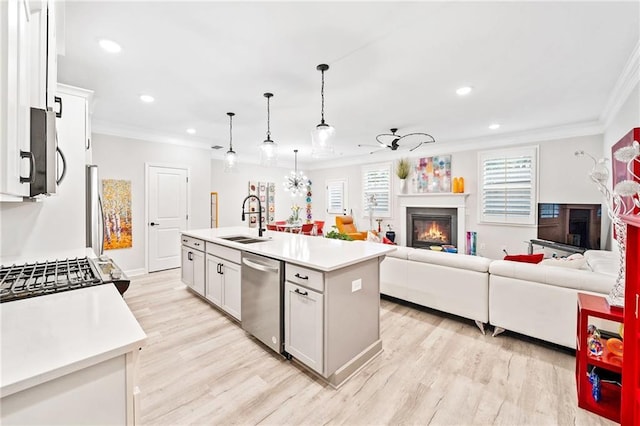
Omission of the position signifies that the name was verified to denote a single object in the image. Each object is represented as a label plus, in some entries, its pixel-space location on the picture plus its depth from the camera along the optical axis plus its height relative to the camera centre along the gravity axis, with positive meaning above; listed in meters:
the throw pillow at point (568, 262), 2.49 -0.47
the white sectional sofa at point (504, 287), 2.33 -0.74
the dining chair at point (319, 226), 7.89 -0.43
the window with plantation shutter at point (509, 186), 5.05 +0.52
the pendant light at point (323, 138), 2.82 +0.77
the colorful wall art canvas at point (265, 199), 7.67 +0.36
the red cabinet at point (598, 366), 1.75 -1.01
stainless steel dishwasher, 2.27 -0.79
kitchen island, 1.95 -0.71
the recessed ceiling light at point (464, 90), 3.20 +1.47
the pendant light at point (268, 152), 3.33 +0.74
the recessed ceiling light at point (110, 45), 2.26 +1.41
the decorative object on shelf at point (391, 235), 6.82 -0.59
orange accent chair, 7.35 -0.35
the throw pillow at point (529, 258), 2.69 -0.46
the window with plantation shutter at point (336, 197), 8.19 +0.46
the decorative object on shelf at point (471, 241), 5.66 -0.60
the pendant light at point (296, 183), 7.00 +0.74
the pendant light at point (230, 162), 3.98 +0.73
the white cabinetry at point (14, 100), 0.73 +0.32
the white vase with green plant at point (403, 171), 6.57 +0.99
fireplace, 6.04 -0.34
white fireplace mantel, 5.81 +0.19
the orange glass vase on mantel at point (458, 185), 5.78 +0.58
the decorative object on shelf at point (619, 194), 1.45 +0.10
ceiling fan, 5.49 +1.54
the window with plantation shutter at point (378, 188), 7.15 +0.65
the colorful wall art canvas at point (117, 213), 4.63 -0.05
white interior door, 5.13 -0.07
